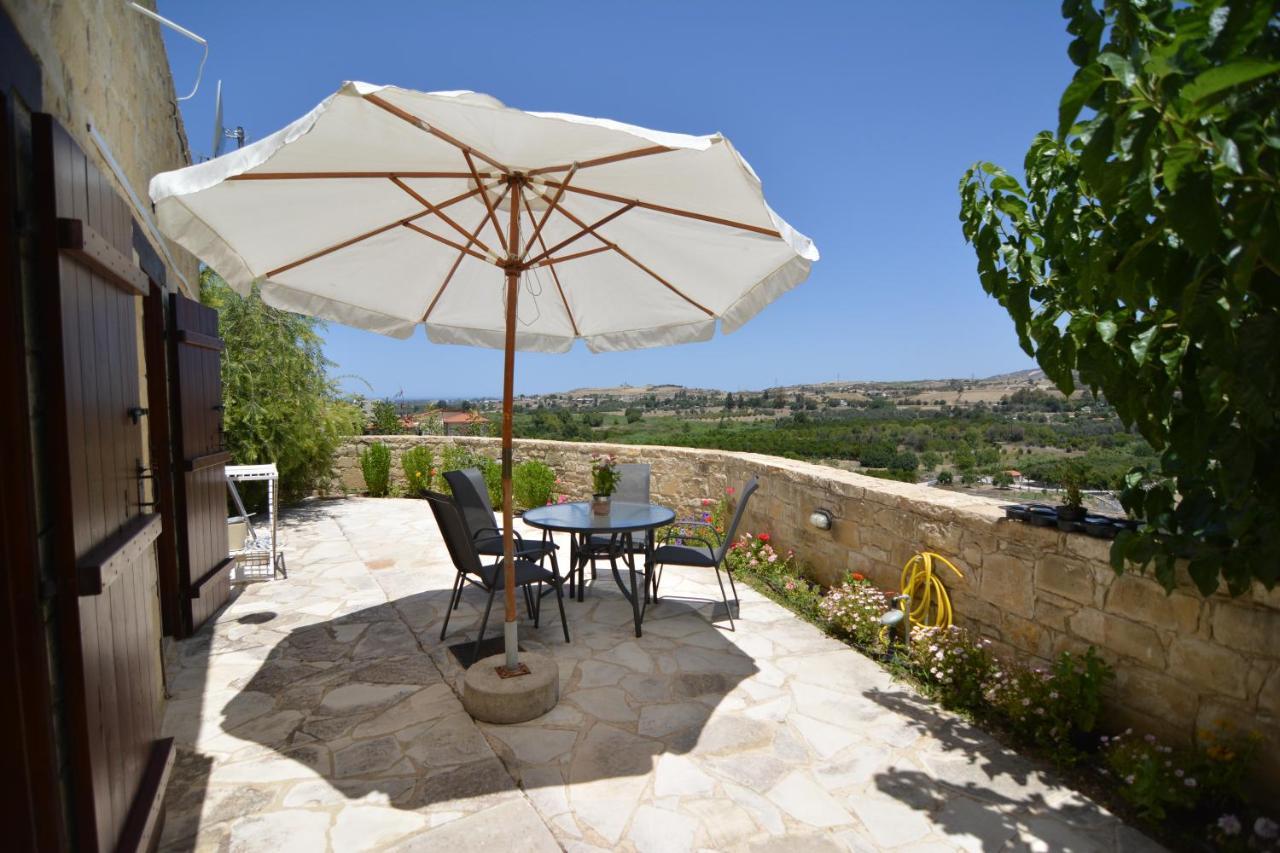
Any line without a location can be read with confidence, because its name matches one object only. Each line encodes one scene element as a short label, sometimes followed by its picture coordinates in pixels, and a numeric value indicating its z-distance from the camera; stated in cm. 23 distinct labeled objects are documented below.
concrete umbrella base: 277
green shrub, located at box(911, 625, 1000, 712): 296
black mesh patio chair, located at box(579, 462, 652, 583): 511
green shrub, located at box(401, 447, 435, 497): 883
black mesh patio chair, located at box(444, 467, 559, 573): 426
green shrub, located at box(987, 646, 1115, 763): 255
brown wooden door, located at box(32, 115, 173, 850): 141
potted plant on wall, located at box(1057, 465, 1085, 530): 278
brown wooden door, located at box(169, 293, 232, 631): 372
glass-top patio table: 383
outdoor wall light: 439
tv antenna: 557
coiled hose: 338
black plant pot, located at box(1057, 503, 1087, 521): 280
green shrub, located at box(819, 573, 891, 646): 363
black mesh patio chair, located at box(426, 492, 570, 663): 329
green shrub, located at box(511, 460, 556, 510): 754
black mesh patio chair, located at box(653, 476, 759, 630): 388
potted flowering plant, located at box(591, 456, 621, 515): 417
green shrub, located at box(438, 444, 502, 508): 802
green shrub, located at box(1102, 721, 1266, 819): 212
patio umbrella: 214
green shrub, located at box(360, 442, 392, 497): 927
